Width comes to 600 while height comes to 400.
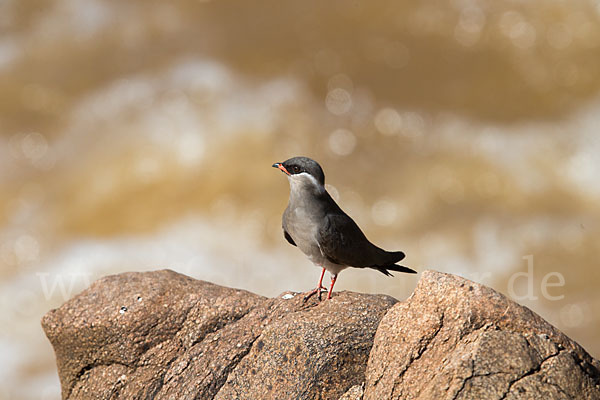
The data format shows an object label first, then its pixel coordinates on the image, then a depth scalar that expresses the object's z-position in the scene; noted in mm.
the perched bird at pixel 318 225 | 12656
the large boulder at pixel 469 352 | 9531
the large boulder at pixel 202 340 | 11562
